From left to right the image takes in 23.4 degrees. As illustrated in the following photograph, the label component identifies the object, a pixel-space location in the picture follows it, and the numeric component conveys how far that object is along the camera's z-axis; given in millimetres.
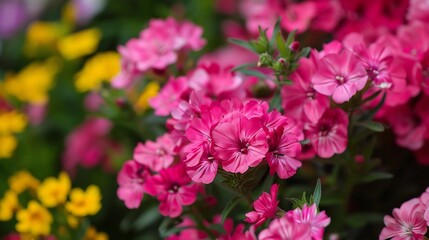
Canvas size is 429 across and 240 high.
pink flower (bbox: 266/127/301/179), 445
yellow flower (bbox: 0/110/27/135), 623
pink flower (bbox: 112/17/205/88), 544
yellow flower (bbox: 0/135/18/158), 614
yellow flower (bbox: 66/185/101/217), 535
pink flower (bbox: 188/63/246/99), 512
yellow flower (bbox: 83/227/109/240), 549
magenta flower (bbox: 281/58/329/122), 489
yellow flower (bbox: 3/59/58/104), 700
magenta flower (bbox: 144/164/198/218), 479
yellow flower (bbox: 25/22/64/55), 746
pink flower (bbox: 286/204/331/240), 421
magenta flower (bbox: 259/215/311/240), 414
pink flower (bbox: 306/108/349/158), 478
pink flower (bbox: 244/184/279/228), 438
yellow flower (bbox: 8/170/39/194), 575
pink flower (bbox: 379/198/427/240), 449
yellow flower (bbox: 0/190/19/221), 549
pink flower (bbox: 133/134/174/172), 484
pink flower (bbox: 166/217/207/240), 505
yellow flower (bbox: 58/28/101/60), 704
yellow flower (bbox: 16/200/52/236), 537
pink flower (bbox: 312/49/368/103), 465
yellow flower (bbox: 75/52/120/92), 657
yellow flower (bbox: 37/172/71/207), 542
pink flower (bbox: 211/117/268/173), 437
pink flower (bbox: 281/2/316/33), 563
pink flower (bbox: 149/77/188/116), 503
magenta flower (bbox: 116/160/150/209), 492
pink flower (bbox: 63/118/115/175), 685
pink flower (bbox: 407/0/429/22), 534
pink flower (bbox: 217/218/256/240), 442
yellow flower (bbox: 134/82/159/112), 594
